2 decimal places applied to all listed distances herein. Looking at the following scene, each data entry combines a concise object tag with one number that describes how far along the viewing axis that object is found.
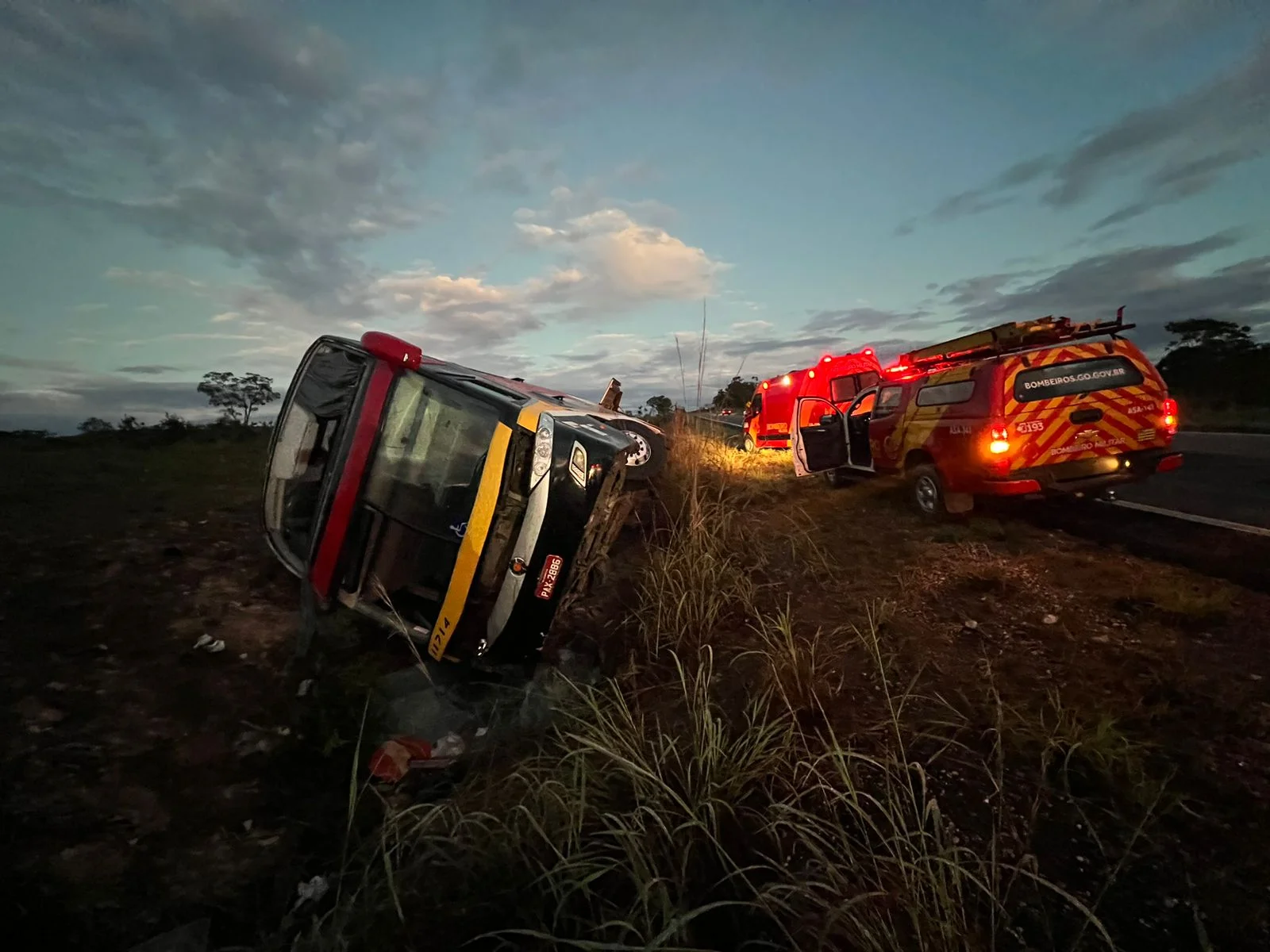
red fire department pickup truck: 5.45
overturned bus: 3.49
